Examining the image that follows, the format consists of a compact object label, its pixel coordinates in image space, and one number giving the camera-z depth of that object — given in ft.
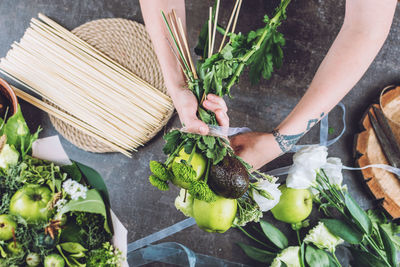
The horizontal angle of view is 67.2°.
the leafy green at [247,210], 2.11
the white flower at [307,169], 2.59
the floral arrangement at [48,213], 1.88
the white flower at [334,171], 2.71
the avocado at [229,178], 1.76
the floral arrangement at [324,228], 2.51
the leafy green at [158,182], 1.71
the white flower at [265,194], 2.07
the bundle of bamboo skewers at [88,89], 2.89
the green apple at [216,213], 1.96
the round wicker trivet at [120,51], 2.98
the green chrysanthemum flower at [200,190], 1.65
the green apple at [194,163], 1.78
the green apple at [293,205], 2.66
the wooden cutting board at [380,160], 2.85
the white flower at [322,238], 2.64
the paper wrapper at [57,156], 2.07
